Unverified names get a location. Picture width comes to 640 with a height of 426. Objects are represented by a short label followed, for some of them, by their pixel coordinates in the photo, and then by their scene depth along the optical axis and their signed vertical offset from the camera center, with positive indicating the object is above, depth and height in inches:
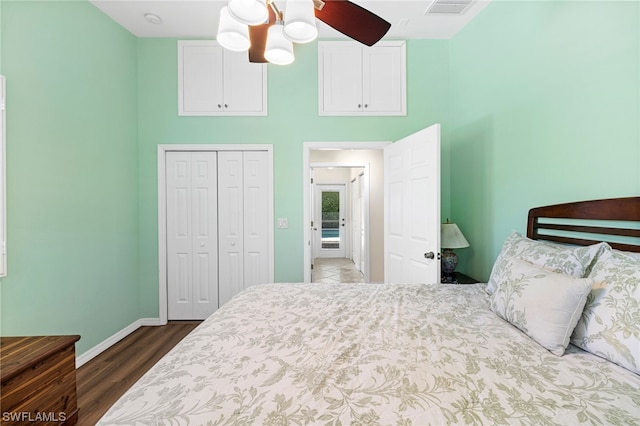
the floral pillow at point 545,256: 50.8 -9.5
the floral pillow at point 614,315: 37.6 -15.4
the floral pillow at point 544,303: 42.3 -15.4
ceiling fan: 49.1 +36.9
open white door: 90.6 +0.4
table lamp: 97.6 -12.0
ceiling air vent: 94.0 +70.4
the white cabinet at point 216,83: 119.5 +55.1
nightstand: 97.6 -25.2
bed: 29.7 -21.3
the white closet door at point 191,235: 124.0 -10.8
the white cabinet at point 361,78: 119.6 +56.8
